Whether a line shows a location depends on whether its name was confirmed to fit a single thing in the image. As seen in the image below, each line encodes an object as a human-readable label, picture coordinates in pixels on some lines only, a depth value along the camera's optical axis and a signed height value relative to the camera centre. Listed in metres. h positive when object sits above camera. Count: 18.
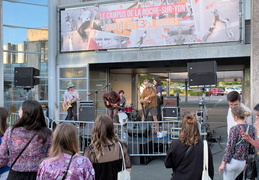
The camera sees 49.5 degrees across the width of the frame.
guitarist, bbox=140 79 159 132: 9.27 -0.33
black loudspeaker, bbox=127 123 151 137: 7.29 -1.06
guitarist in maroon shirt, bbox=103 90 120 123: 9.20 -0.42
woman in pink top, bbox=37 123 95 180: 2.34 -0.61
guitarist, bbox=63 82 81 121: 10.20 -0.39
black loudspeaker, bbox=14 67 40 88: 9.67 +0.43
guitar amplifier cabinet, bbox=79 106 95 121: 10.05 -0.89
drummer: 12.29 -0.49
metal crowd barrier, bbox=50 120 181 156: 6.80 -1.27
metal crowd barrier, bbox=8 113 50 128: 8.70 -0.98
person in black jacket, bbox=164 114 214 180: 3.07 -0.71
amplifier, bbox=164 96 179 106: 9.83 -0.39
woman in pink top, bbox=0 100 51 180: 2.88 -0.59
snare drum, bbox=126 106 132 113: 11.43 -0.82
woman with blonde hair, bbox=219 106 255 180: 3.57 -0.76
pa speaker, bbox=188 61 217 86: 7.46 +0.42
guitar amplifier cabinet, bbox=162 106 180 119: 9.72 -0.80
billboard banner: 9.65 +2.44
